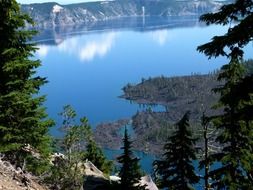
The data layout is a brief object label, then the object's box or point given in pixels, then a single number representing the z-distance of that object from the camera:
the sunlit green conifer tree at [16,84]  26.58
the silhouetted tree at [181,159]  31.28
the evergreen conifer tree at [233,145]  27.11
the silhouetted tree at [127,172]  29.31
